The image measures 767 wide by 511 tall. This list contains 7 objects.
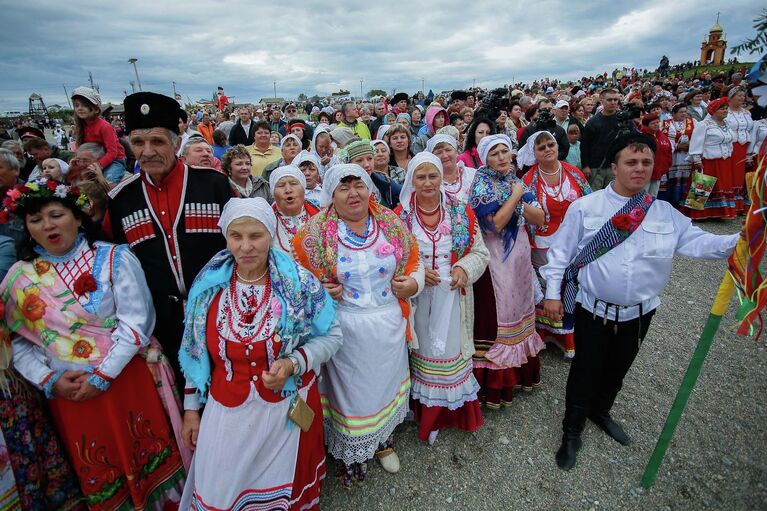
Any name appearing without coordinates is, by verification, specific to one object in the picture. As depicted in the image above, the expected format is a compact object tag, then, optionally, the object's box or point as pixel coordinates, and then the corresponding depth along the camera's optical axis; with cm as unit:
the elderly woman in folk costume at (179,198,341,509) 206
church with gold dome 2860
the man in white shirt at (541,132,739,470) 256
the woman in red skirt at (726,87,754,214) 749
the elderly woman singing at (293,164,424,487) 258
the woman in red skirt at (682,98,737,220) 748
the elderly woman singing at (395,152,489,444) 296
